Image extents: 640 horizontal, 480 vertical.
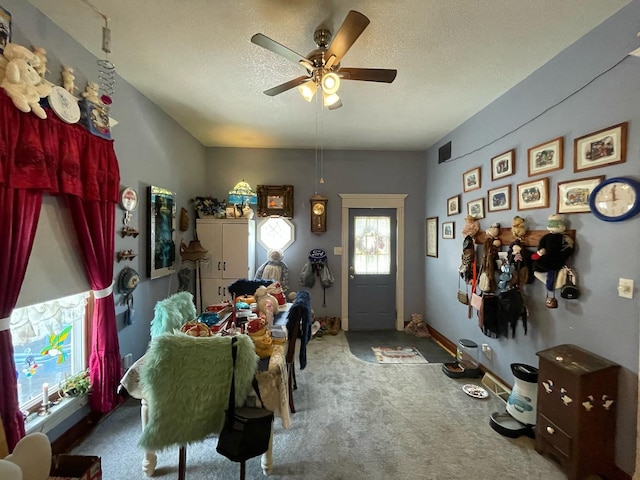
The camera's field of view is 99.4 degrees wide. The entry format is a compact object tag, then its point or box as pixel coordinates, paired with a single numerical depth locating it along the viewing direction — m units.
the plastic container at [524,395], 1.99
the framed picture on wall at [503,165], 2.44
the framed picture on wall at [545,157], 1.99
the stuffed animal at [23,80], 1.37
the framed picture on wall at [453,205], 3.33
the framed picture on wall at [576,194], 1.76
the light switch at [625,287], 1.54
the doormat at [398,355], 3.18
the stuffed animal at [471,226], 2.88
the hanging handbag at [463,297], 3.11
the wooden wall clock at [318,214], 4.12
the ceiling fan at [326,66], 1.50
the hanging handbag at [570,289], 1.81
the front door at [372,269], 4.26
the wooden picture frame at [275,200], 4.12
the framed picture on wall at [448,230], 3.43
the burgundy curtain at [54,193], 1.40
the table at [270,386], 1.53
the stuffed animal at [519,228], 2.25
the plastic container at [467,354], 2.89
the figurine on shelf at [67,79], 1.74
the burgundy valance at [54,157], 1.41
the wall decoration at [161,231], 2.69
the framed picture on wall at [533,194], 2.09
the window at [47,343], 1.61
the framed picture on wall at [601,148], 1.59
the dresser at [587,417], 1.56
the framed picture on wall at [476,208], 2.87
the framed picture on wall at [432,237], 3.88
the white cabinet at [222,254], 3.66
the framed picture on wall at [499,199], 2.49
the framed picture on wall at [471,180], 2.94
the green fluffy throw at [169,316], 1.97
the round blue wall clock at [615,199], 1.52
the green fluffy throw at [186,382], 1.35
